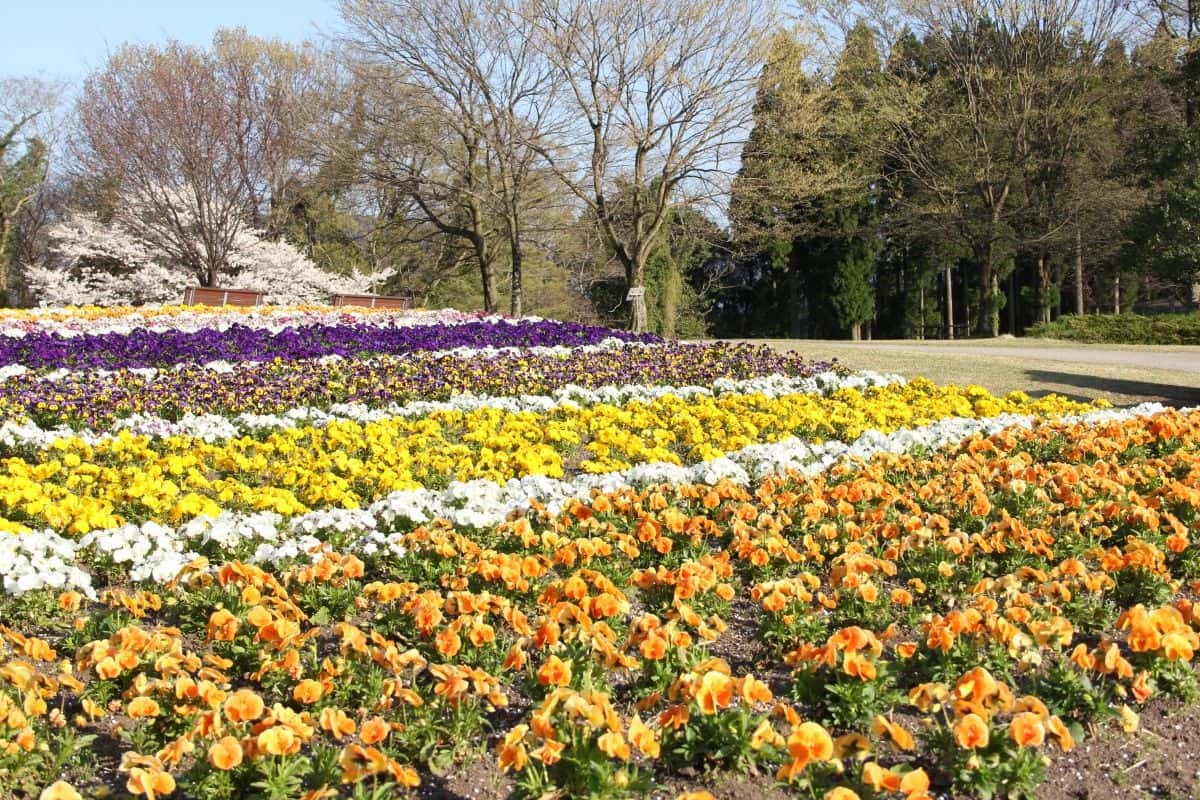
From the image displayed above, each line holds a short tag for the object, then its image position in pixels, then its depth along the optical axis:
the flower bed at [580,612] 2.76
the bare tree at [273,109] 26.00
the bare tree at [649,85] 21.62
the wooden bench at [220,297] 20.52
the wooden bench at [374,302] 22.75
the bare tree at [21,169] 38.75
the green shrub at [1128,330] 24.72
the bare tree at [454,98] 23.55
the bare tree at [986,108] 29.27
